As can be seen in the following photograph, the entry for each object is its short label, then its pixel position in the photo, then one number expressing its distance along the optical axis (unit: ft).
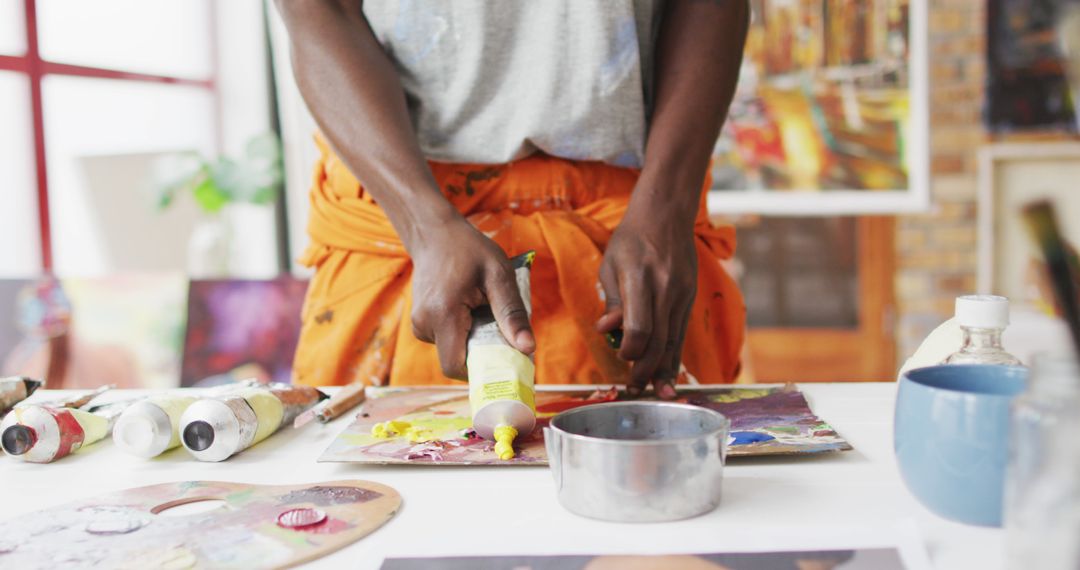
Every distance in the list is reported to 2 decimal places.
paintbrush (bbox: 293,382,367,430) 2.48
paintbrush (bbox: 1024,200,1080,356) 1.16
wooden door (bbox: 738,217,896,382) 10.11
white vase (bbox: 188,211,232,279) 9.48
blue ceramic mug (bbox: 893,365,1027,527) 1.50
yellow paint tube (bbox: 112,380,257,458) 2.16
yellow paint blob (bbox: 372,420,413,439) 2.28
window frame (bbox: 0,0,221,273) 7.82
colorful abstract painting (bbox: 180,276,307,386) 5.78
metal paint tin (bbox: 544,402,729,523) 1.65
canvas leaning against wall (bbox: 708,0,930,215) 9.16
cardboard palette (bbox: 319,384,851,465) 2.08
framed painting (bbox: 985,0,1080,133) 9.61
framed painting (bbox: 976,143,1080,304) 9.70
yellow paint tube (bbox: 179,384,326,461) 2.15
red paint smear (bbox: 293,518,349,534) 1.67
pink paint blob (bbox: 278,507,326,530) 1.69
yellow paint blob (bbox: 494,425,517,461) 2.05
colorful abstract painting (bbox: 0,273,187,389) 6.44
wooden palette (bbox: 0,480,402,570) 1.58
